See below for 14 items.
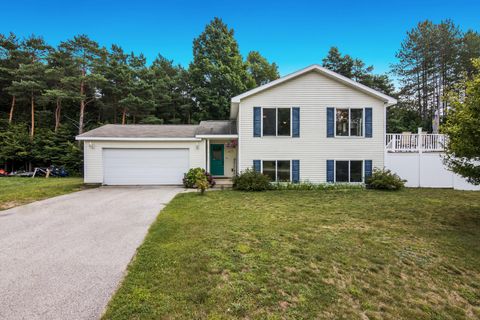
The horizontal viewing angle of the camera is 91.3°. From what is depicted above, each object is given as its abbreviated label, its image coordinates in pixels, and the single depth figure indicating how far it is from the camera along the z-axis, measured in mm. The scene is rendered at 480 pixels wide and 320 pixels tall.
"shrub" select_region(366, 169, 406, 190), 10866
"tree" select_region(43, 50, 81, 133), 19797
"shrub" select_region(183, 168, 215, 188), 11531
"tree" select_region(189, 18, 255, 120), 23844
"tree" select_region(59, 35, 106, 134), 20547
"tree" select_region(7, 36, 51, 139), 20219
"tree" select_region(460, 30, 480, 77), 21227
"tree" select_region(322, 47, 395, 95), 26703
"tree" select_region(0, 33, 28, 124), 21422
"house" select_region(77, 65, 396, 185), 11492
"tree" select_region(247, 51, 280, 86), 30281
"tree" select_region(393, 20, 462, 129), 22453
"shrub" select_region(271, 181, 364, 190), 11086
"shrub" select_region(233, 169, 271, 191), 10680
